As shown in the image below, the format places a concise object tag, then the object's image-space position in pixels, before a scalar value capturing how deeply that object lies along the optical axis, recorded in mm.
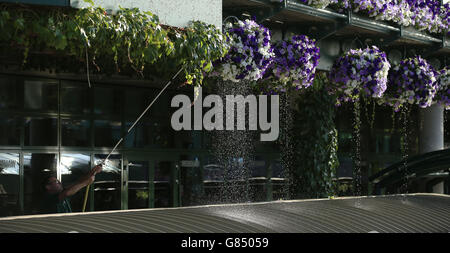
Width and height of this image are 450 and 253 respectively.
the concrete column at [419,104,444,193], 19562
